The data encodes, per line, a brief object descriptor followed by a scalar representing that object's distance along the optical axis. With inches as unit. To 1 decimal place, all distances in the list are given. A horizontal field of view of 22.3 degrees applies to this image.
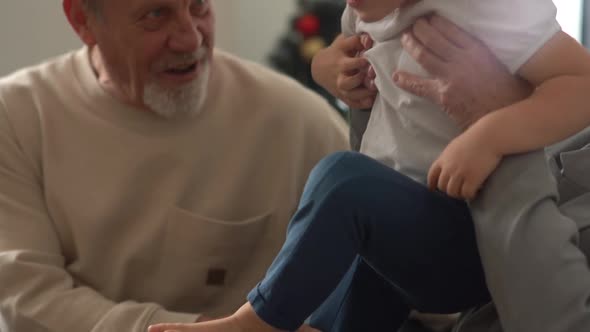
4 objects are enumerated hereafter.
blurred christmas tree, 119.5
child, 59.0
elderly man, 76.1
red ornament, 120.2
